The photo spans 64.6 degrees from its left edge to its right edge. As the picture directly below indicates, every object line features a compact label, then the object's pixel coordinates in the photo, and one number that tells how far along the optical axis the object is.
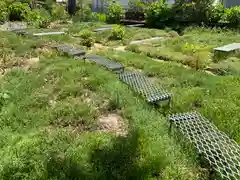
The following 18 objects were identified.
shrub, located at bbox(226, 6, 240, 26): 7.64
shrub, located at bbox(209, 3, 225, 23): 8.03
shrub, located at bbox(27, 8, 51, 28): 8.07
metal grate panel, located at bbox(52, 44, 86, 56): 4.59
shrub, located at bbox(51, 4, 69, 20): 9.38
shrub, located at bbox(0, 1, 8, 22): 8.07
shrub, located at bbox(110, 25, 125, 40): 6.52
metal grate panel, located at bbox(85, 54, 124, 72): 3.89
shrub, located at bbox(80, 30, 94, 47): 5.80
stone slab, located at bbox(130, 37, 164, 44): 6.29
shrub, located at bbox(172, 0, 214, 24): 8.22
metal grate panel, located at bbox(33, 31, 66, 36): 6.36
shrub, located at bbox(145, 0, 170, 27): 8.82
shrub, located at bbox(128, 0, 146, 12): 9.98
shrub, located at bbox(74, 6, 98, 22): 9.38
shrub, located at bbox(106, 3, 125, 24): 9.29
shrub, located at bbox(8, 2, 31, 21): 8.48
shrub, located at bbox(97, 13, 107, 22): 9.70
